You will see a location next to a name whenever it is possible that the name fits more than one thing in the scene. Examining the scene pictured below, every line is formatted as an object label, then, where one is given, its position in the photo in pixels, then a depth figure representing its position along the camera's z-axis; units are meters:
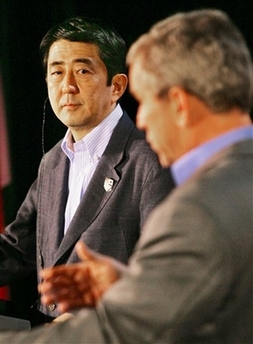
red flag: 7.24
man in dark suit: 5.50
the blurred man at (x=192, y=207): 2.71
